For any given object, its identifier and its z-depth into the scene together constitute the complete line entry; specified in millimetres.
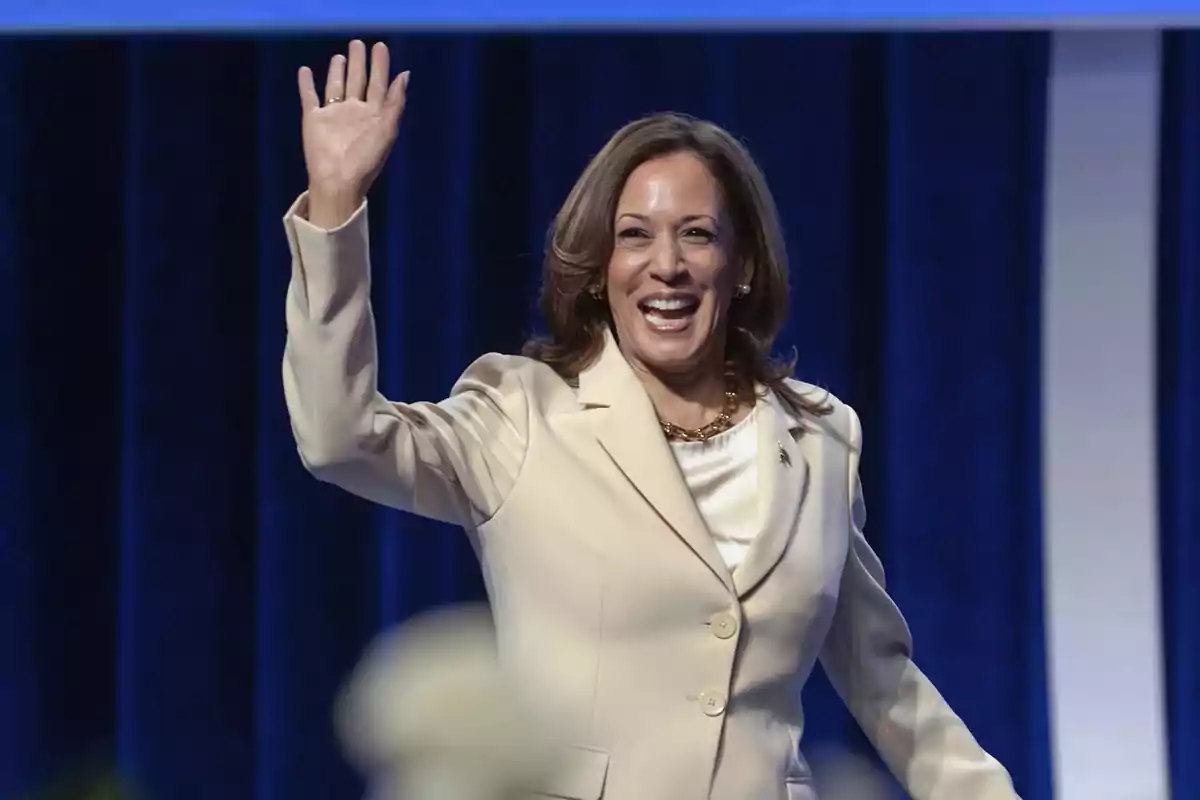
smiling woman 10686
